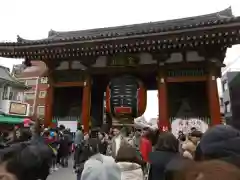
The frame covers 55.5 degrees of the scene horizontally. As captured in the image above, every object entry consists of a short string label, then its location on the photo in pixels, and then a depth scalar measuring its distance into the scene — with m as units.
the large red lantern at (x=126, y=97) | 9.77
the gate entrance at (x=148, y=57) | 8.33
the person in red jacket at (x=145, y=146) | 6.32
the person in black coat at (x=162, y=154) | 2.98
